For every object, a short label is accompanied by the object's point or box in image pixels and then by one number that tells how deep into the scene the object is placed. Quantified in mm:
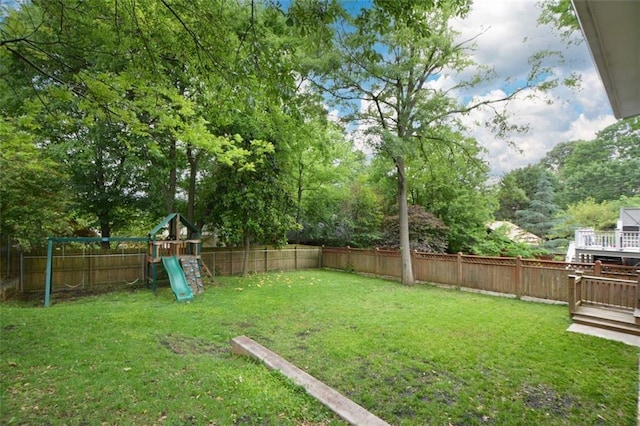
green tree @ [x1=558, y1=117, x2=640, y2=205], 26422
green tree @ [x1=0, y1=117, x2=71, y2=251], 6145
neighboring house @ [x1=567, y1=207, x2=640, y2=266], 11938
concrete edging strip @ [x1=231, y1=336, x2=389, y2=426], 2714
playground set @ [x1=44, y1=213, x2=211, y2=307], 7877
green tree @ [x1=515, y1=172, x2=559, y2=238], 25188
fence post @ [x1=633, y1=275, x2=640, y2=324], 5639
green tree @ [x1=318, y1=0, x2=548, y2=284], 9430
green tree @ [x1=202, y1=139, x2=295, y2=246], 10531
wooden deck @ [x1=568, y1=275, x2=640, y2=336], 5559
